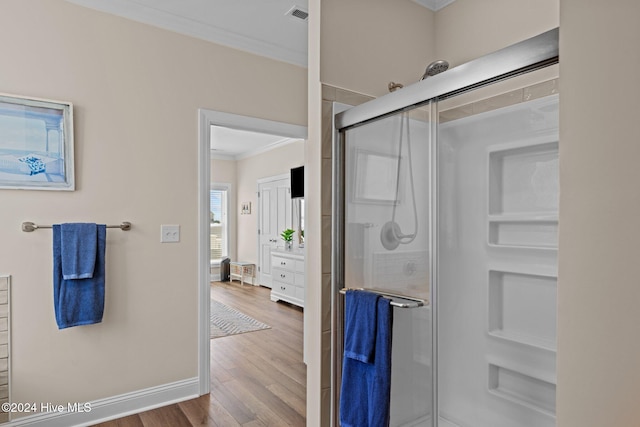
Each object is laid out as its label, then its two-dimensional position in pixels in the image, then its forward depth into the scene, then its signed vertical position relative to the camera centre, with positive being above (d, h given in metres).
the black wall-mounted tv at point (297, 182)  5.72 +0.44
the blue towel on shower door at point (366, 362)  1.52 -0.64
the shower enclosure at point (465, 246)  1.34 -0.14
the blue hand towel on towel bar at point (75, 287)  2.14 -0.45
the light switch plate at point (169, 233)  2.55 -0.16
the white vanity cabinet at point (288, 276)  5.33 -0.99
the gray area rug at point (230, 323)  4.17 -1.37
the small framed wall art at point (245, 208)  7.48 +0.04
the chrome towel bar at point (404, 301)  1.49 -0.37
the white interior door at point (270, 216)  6.30 -0.10
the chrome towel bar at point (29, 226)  2.09 -0.09
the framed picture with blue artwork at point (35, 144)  2.06 +0.38
